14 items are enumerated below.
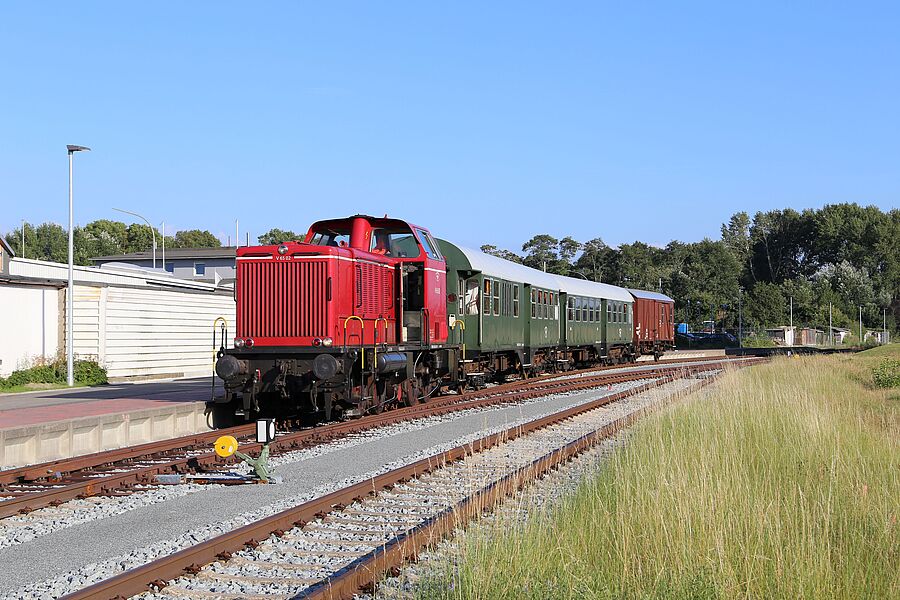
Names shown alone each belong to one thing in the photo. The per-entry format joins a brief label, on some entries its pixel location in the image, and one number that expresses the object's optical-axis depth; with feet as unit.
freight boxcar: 150.61
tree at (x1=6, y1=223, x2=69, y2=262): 413.39
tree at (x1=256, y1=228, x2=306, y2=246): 374.94
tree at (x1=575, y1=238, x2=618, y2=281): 357.20
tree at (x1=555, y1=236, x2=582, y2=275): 384.06
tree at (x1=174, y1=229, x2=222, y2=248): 432.25
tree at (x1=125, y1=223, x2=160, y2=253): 396.98
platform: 40.78
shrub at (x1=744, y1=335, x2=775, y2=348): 253.03
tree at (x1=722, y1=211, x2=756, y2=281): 452.88
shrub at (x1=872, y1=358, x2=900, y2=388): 78.95
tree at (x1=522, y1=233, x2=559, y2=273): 375.96
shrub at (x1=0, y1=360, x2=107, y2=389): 91.35
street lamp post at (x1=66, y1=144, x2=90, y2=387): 89.20
